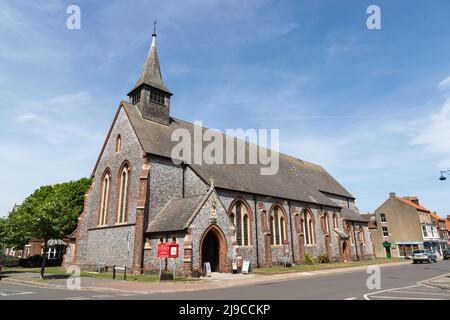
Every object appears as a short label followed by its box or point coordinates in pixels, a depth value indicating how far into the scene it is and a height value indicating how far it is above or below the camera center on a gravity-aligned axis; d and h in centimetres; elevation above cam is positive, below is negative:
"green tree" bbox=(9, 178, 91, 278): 2233 +168
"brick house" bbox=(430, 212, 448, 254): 6416 +239
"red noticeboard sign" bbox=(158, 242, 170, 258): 1952 -44
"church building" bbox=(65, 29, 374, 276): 2278 +301
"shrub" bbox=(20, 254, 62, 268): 3933 -217
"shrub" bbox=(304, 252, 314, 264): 3244 -185
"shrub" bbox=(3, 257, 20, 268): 3844 -215
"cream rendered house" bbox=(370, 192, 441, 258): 5619 +208
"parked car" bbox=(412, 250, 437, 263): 3669 -201
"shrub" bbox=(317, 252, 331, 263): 3481 -189
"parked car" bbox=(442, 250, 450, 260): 4757 -237
